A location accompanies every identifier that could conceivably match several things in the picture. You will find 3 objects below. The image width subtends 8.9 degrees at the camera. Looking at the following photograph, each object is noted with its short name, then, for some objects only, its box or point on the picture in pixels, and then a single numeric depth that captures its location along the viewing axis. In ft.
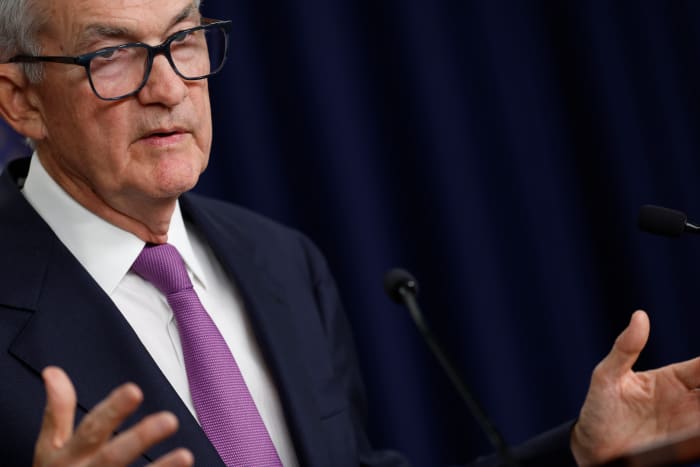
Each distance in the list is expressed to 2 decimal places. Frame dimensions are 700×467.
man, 13.31
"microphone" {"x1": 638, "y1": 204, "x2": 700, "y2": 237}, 13.18
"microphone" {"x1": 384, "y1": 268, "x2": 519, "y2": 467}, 12.68
